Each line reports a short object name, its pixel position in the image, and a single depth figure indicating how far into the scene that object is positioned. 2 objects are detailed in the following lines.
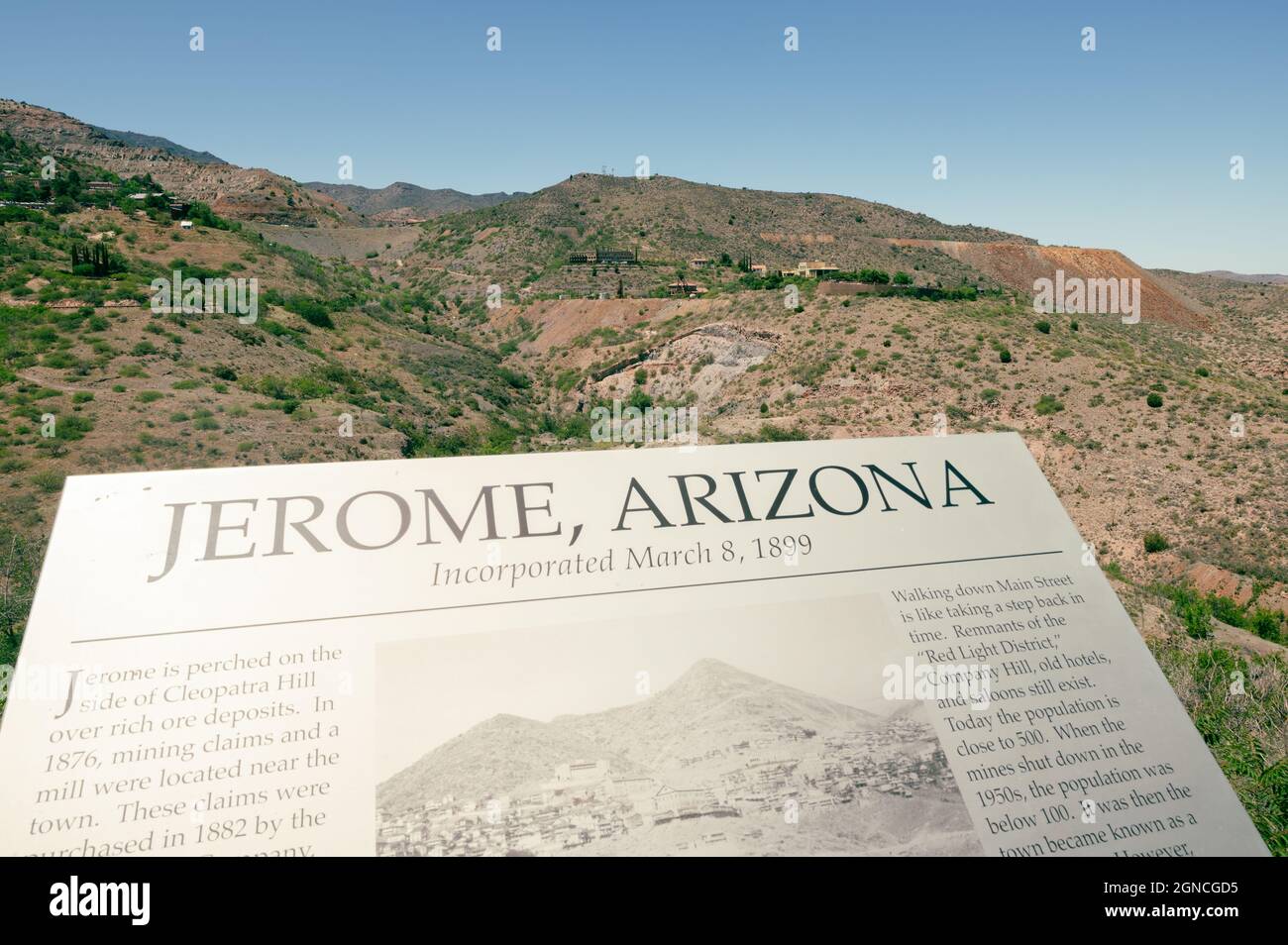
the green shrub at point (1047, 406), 22.64
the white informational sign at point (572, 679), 2.38
